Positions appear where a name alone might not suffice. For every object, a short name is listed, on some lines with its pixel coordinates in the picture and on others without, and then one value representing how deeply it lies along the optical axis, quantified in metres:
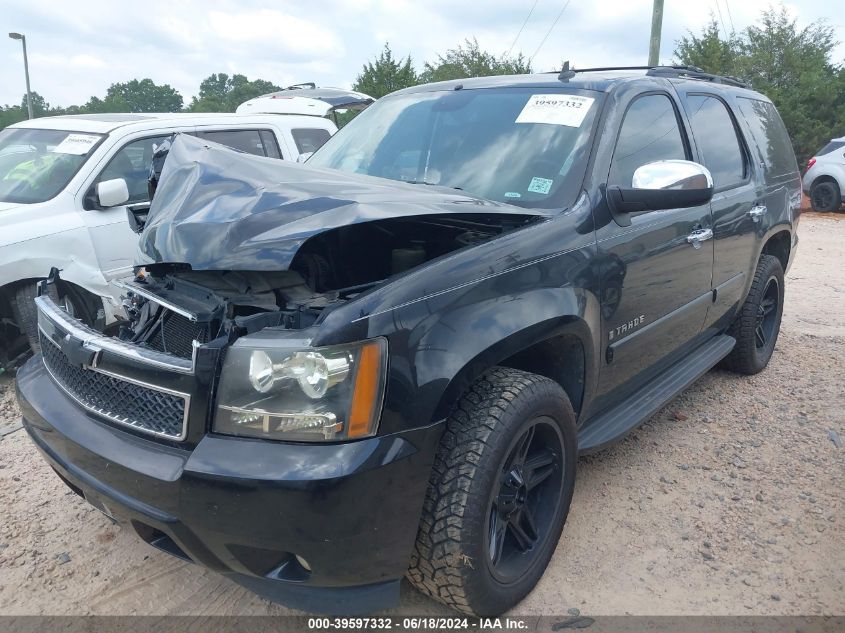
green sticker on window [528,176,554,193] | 2.75
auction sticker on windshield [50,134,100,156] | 5.06
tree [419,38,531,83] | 23.45
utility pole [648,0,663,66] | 15.30
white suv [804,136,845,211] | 14.83
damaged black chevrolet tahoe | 1.83
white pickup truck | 4.44
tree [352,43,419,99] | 21.27
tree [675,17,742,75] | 21.05
